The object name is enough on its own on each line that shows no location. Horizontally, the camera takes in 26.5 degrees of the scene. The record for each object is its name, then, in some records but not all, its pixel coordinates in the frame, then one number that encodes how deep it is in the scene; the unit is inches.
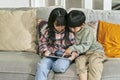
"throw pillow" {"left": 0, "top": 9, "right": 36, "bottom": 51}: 106.3
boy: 84.3
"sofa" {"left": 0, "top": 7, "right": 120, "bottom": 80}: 106.1
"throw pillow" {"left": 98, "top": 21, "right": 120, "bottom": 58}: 98.0
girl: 89.0
